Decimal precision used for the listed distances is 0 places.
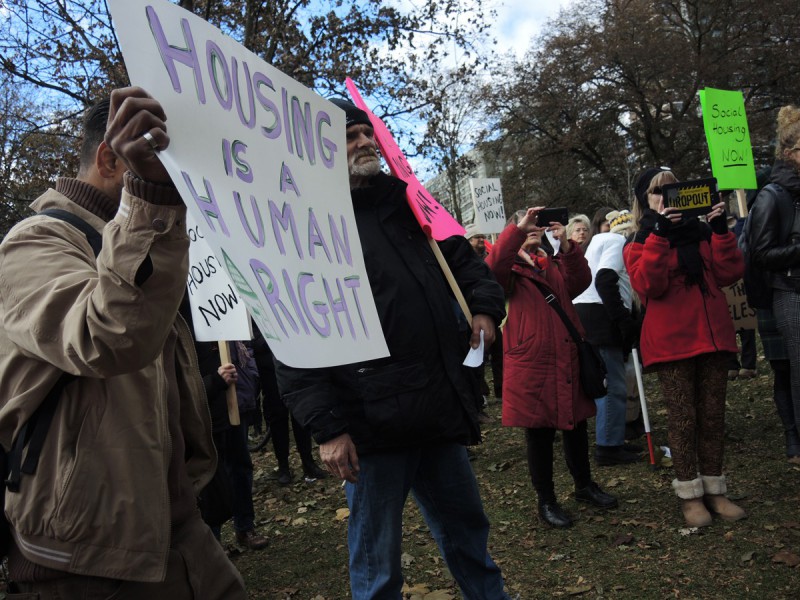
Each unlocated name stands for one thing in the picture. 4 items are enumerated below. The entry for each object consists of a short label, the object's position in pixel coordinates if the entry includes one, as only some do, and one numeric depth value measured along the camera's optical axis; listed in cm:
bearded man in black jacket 257
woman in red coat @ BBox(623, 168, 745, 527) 412
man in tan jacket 144
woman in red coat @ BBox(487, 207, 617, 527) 439
